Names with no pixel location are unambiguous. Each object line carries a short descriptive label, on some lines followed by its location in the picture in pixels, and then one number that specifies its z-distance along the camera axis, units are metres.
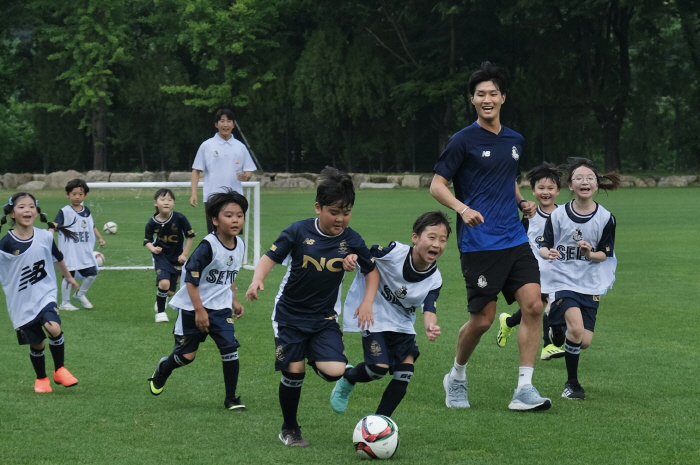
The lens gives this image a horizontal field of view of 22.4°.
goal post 25.07
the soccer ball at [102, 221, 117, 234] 33.26
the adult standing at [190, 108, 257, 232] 21.56
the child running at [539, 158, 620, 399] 12.22
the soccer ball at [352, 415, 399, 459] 8.85
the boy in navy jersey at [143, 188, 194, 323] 18.79
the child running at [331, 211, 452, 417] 9.97
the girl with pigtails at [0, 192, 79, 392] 12.26
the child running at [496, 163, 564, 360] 14.34
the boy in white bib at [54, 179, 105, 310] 19.88
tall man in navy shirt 10.81
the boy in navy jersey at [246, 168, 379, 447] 9.54
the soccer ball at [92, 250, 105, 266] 25.85
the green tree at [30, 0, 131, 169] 70.17
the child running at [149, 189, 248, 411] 11.04
